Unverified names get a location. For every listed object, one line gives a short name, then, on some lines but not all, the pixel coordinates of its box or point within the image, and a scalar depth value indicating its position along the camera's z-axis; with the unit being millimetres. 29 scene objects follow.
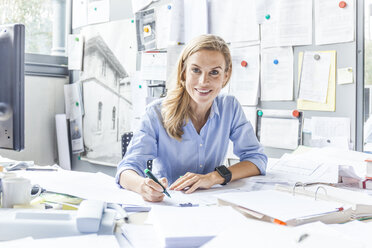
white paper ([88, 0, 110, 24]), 2477
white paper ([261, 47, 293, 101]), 1697
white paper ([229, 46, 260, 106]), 1800
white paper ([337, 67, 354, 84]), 1533
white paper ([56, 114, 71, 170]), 2652
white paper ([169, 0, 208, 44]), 1964
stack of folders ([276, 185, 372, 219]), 841
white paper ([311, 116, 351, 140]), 1558
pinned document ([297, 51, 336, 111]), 1570
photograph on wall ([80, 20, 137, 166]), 2365
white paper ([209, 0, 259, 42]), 1805
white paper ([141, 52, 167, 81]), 2145
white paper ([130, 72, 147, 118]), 2266
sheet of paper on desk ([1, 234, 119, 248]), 608
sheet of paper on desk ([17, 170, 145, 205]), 987
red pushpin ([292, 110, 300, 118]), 1676
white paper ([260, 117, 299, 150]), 1696
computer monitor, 982
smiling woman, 1340
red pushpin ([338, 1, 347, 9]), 1522
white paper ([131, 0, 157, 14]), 2218
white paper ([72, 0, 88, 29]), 2635
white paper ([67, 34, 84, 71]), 2641
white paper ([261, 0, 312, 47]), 1629
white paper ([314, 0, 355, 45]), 1518
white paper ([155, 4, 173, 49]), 2111
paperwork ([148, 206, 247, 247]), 627
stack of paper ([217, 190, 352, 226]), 737
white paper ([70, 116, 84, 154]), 2641
